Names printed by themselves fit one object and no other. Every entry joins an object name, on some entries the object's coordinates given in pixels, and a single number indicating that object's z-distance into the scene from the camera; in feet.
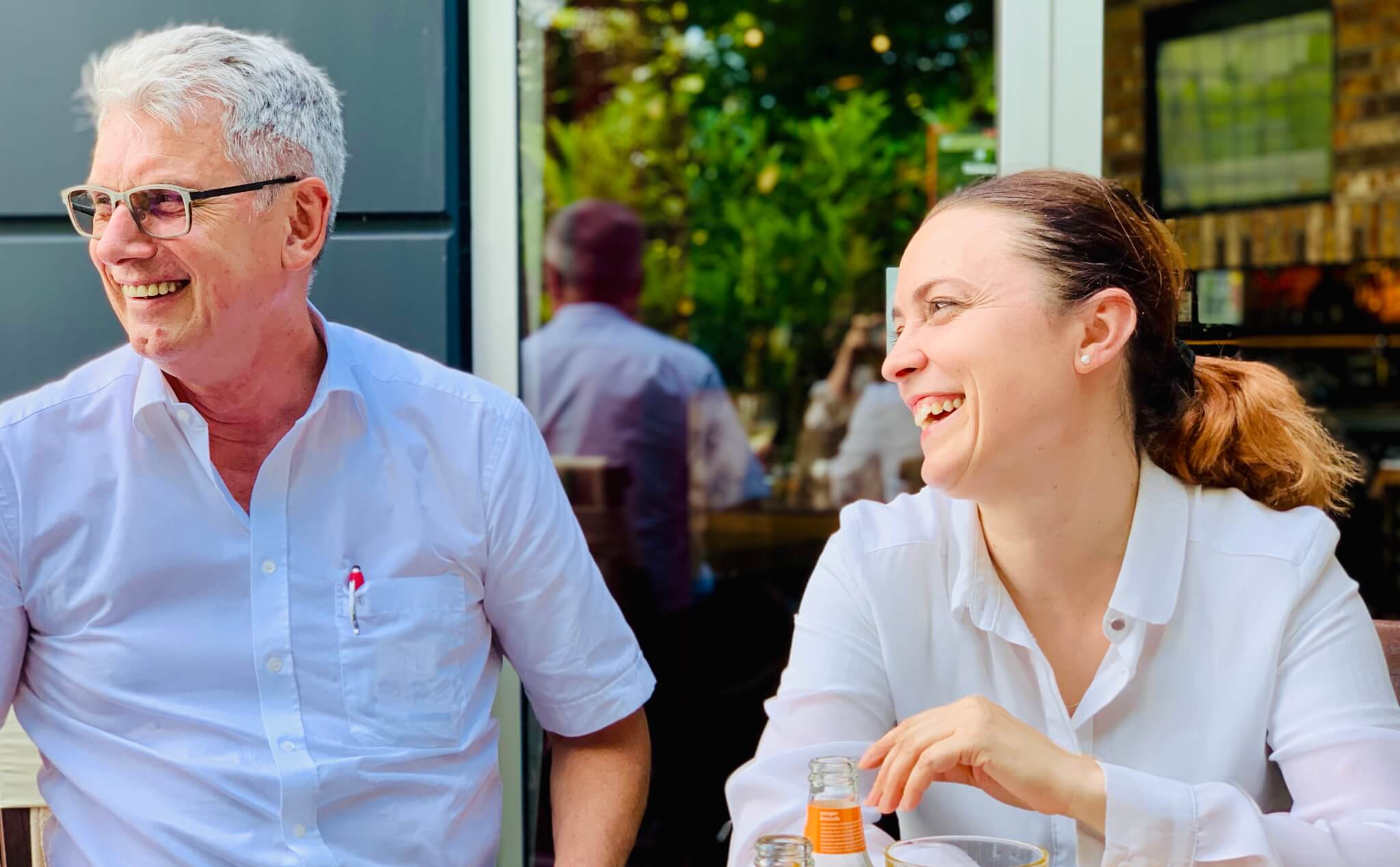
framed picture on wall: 24.08
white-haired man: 5.43
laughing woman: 4.96
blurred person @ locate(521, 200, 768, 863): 13.42
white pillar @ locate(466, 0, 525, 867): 7.70
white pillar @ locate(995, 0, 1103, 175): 7.23
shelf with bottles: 23.63
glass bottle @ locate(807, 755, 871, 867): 3.94
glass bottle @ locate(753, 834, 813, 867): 3.70
